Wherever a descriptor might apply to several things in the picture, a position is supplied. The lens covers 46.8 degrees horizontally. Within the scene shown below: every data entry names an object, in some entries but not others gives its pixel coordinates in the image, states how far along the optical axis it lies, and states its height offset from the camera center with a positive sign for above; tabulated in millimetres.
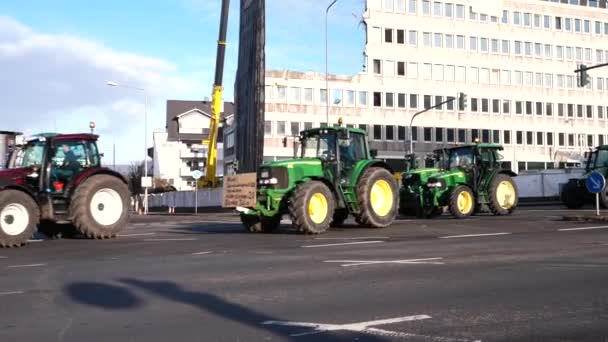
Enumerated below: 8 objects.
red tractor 14555 +488
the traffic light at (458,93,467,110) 40812 +6490
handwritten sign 16594 +514
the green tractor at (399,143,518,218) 21597 +811
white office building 69062 +13154
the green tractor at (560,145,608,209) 25145 +923
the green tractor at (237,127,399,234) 16156 +606
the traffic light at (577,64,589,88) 33094 +6277
